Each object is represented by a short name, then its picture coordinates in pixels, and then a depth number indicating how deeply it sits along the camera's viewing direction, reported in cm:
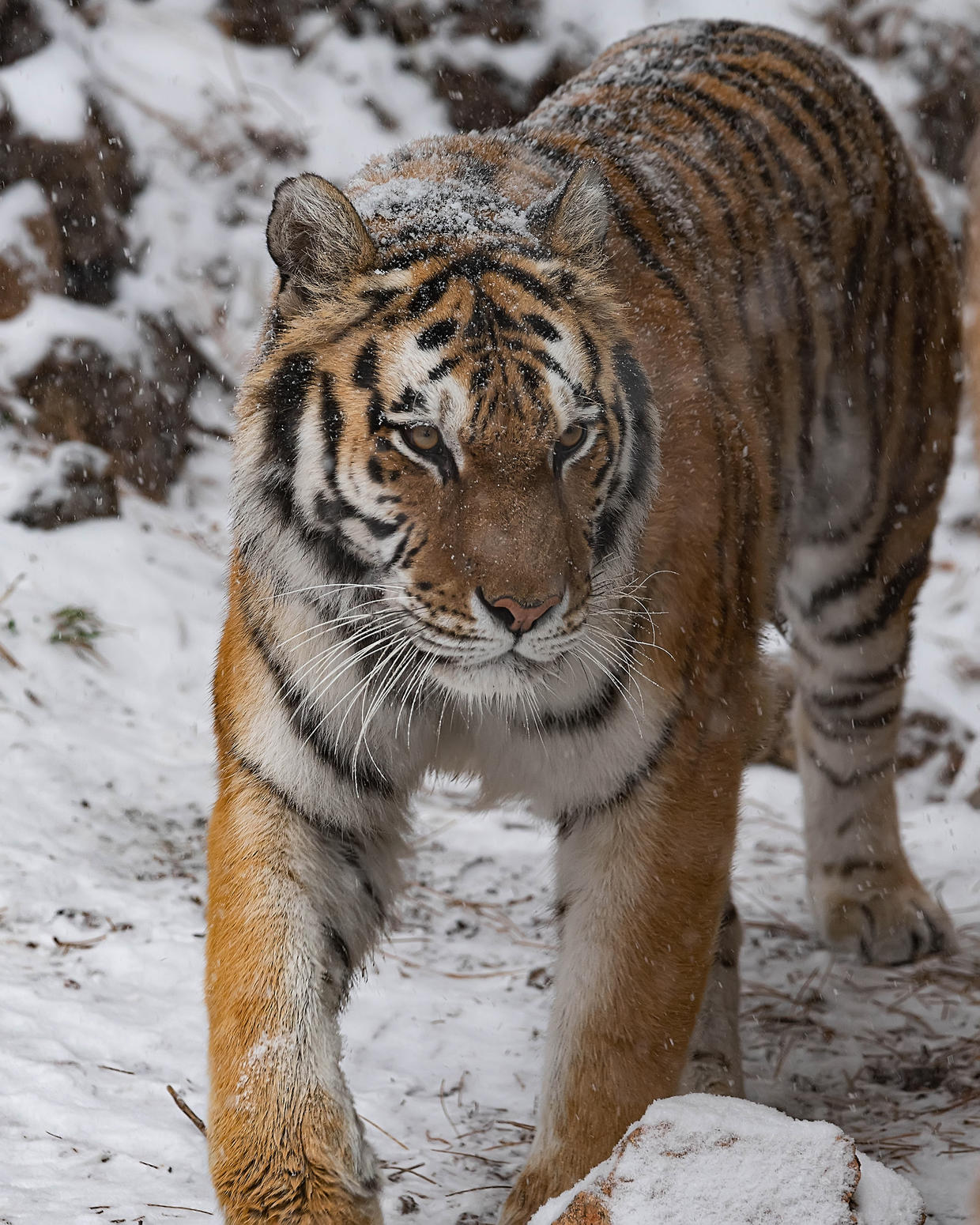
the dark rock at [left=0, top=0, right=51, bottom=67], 1056
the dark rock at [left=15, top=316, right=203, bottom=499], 1021
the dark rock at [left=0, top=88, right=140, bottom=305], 1048
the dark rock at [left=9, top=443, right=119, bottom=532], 934
